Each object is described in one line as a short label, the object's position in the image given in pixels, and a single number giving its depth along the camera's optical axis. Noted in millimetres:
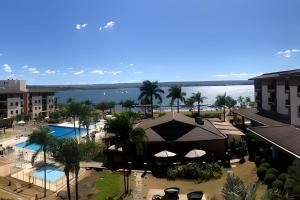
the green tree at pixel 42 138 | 18834
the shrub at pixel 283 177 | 15220
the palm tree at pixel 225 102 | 54637
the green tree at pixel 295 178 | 8112
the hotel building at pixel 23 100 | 54939
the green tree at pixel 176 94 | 52827
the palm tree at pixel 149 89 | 49886
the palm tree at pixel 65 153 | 14847
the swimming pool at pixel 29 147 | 31508
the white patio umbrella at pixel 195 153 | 20644
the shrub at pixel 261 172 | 17307
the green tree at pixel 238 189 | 7706
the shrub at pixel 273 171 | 16505
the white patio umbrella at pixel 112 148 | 23146
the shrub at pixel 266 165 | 17788
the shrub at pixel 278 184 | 14413
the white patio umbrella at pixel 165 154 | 20791
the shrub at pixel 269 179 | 15856
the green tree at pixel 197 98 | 54682
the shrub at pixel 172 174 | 19098
